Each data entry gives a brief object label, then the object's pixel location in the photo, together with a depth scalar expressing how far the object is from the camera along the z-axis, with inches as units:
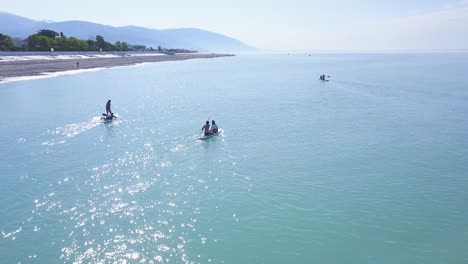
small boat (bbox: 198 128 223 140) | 1323.7
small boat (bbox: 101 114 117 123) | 1608.0
